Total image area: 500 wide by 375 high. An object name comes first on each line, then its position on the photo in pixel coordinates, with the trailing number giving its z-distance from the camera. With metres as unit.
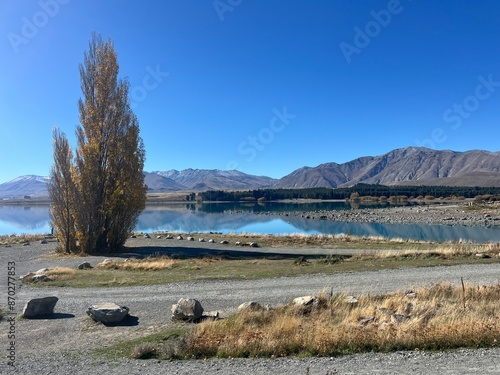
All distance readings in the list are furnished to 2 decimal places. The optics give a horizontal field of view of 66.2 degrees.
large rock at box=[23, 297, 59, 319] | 11.83
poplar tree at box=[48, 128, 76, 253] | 29.08
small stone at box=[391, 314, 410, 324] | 9.82
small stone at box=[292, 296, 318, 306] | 11.69
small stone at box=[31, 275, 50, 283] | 17.23
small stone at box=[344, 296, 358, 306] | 11.83
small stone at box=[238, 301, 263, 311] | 11.33
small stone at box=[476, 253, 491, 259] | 21.95
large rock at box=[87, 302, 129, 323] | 11.05
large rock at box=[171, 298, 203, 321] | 11.05
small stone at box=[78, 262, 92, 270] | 20.95
